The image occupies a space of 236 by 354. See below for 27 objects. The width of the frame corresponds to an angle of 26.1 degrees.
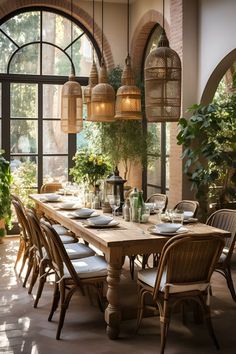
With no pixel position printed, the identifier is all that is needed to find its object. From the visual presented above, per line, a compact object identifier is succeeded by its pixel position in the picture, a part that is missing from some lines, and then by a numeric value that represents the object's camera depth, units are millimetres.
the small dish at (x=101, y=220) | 4320
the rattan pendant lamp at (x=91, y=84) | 5449
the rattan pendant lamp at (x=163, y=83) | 4043
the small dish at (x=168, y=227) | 4002
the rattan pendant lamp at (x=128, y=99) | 4754
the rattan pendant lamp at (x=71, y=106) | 5504
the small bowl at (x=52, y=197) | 5859
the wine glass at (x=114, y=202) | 4997
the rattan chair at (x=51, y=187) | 6875
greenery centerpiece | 5582
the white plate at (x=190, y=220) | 4550
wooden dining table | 3787
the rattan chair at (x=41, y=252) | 4414
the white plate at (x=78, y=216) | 4719
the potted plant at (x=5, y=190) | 7262
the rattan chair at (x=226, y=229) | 4484
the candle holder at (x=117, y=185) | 5105
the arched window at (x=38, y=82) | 8109
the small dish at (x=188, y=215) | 4695
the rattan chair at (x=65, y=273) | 3863
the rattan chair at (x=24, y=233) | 5078
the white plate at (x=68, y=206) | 5297
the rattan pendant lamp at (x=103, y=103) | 4891
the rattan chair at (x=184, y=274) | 3496
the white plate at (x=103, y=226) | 4281
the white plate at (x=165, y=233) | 3971
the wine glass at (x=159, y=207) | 4906
